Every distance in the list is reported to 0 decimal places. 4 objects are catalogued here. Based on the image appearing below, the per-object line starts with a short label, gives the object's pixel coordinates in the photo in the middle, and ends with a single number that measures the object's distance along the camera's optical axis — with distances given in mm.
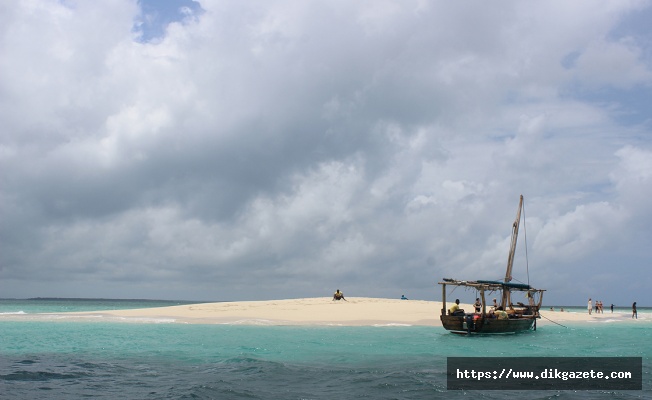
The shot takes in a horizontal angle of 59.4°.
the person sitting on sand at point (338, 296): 64438
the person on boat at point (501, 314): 40591
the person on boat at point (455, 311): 39500
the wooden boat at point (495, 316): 38719
